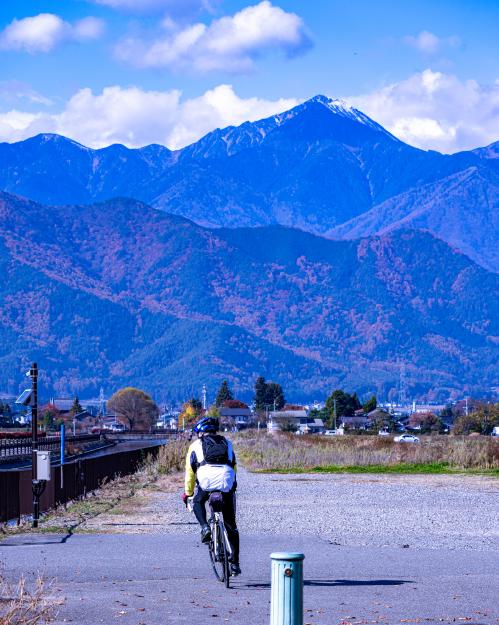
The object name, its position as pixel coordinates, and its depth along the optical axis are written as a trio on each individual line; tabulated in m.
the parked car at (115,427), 195.05
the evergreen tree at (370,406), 175.50
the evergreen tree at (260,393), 190.23
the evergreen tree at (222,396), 196.62
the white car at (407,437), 98.19
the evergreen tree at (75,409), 182.24
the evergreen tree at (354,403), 172.12
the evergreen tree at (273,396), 191.62
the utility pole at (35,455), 19.61
